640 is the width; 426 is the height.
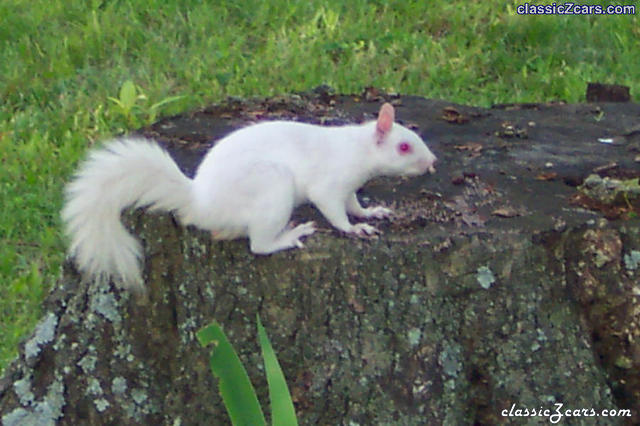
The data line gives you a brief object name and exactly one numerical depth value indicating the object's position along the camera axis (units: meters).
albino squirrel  3.10
